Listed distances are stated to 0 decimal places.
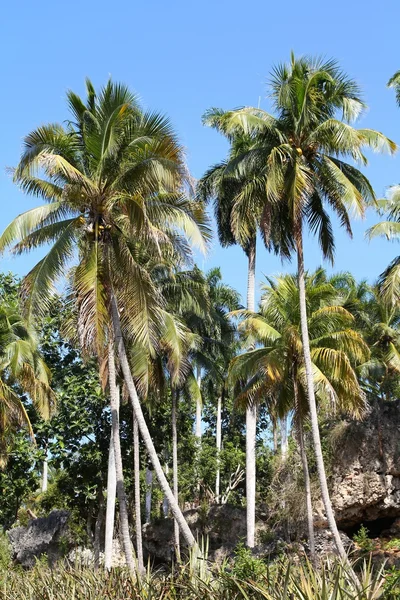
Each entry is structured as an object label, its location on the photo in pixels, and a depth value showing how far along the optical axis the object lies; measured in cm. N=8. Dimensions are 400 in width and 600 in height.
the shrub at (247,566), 1188
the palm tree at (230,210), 2558
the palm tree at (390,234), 2169
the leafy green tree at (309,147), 1809
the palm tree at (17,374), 2147
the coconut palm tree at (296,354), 2022
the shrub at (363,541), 2456
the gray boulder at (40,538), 3000
